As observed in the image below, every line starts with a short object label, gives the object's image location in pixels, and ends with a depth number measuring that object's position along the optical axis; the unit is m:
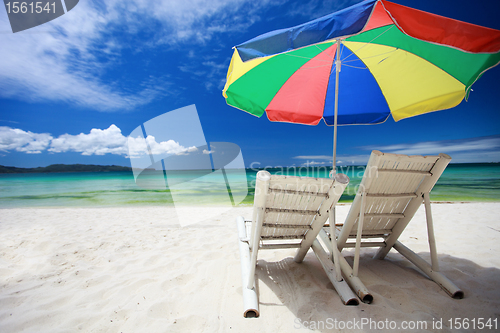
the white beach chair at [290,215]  1.49
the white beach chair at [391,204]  1.61
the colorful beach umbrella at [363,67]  1.27
